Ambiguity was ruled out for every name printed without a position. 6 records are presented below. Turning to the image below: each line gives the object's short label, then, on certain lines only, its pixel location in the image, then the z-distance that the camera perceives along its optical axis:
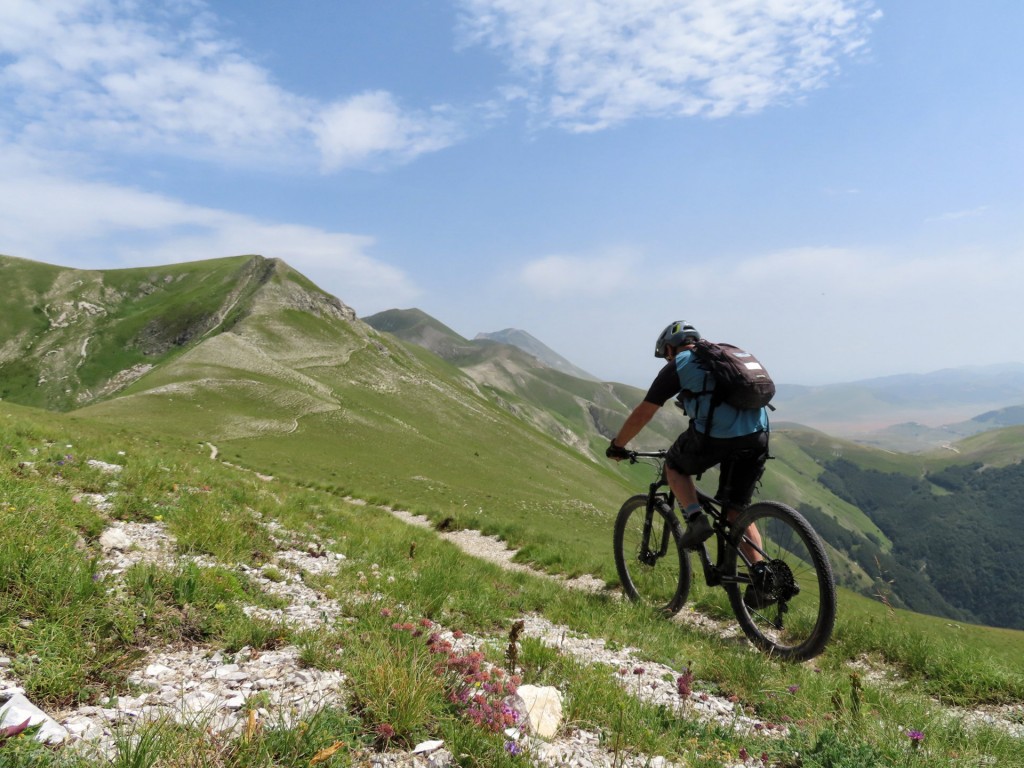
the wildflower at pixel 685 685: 4.12
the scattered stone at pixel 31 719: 2.74
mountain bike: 5.78
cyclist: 6.68
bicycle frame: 6.79
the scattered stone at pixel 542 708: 3.66
